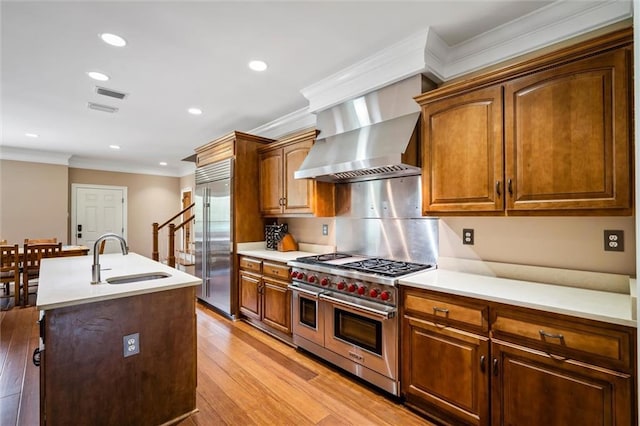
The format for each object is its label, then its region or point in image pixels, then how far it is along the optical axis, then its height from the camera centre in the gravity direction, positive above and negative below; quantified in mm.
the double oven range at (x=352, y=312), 2156 -809
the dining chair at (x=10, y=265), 4293 -720
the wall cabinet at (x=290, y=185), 3250 +332
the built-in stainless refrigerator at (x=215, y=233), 3871 -254
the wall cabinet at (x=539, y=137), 1520 +448
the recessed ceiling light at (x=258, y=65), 2570 +1303
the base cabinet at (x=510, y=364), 1351 -808
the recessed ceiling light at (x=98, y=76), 2758 +1310
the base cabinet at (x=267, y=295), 3111 -909
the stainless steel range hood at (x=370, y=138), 2297 +651
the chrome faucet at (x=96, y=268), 1970 -350
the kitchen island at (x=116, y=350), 1580 -792
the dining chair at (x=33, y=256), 4324 -609
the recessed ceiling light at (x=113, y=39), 2176 +1307
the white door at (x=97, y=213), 6734 +53
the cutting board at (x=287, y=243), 3793 -379
